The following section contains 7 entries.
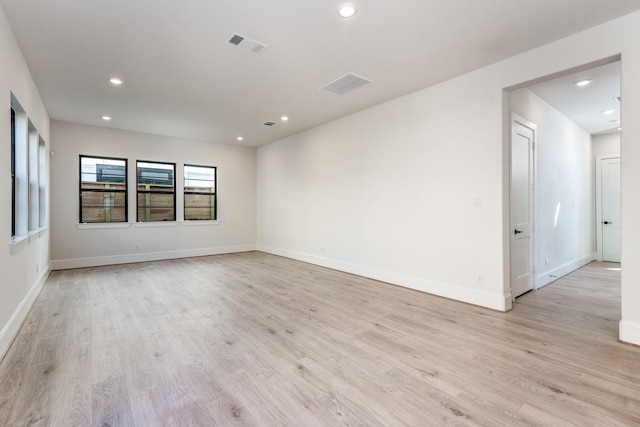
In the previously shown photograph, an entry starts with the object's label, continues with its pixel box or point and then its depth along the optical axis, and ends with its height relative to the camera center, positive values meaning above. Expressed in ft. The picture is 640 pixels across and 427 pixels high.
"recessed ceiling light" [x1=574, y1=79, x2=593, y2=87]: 12.54 +5.58
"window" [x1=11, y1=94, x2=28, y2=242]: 10.67 +1.66
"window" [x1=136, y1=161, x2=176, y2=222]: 22.00 +1.81
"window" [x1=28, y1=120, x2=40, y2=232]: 12.84 +1.52
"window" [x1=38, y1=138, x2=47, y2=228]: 14.97 +1.70
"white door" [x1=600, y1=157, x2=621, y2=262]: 20.58 +0.14
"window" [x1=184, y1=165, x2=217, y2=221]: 24.22 +1.82
